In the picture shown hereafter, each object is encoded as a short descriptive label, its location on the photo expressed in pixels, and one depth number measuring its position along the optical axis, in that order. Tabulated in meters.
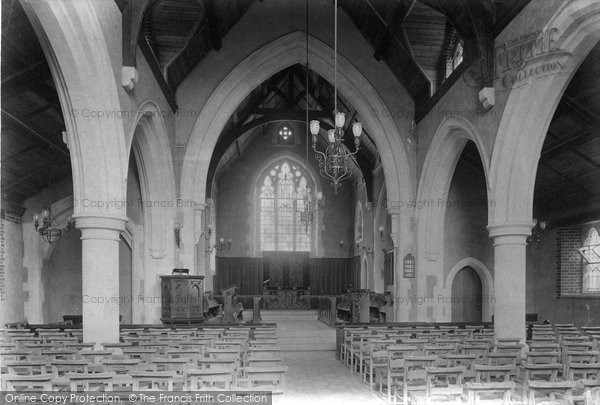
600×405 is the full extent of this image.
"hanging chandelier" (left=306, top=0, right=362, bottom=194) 8.92
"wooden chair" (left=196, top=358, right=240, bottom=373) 5.65
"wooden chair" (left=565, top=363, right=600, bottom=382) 5.77
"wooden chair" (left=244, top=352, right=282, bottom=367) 6.45
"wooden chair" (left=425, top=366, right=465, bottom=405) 4.93
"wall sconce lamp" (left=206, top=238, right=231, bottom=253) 26.05
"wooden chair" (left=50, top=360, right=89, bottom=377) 5.67
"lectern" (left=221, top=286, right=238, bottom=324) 15.21
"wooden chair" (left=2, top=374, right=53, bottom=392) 4.73
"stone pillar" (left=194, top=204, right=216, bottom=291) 15.30
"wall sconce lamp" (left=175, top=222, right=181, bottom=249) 14.45
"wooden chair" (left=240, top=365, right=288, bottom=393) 5.23
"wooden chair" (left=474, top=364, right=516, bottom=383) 5.54
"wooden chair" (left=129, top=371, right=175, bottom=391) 4.86
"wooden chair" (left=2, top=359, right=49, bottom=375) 5.55
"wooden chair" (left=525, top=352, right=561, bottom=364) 6.89
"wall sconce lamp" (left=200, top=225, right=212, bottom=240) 16.80
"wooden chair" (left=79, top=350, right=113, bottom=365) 6.25
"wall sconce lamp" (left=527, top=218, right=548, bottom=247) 14.34
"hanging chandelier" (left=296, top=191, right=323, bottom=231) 18.12
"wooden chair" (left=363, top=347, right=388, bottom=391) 7.39
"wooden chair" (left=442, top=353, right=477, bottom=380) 6.17
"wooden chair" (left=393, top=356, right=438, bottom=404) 6.02
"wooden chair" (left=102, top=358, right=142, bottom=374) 5.76
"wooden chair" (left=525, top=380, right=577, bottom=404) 4.70
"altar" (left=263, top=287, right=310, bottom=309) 23.45
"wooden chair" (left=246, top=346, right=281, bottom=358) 6.90
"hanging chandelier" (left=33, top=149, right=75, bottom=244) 12.64
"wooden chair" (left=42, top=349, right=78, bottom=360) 6.60
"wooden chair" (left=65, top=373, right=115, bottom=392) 4.78
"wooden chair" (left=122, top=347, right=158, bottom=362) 6.86
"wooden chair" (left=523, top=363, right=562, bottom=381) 5.72
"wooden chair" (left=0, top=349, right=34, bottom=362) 6.38
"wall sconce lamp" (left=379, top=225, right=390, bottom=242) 19.72
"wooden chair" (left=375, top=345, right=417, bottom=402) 6.78
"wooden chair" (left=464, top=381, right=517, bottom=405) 4.82
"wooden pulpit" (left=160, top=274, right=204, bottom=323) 11.94
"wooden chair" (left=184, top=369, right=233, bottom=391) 5.00
